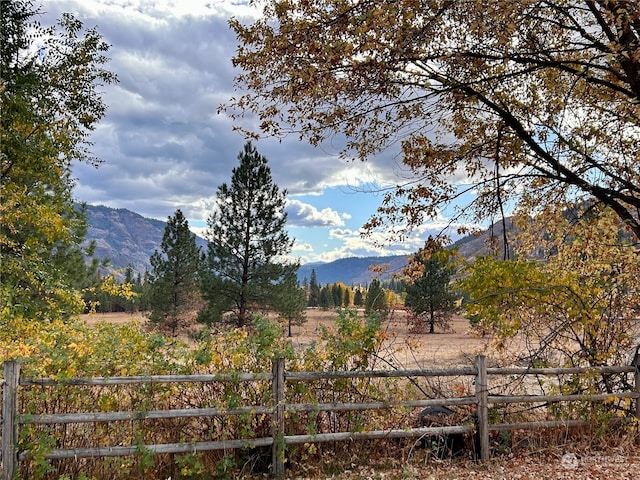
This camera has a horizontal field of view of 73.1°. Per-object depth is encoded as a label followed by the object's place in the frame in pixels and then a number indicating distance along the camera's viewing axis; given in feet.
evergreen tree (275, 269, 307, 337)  71.31
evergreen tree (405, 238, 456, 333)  112.42
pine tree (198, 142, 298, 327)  71.05
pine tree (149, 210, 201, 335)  81.61
